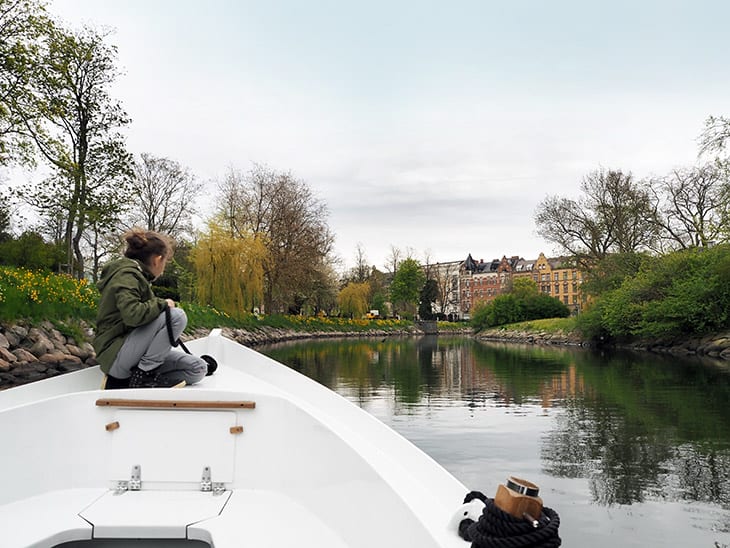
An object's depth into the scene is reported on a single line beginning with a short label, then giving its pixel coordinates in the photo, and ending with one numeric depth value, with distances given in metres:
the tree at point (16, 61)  11.27
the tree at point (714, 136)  16.94
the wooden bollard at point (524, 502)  1.05
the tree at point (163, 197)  29.61
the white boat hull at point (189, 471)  1.75
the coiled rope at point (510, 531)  1.02
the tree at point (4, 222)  15.87
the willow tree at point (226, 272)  24.95
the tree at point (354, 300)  47.81
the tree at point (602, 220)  24.62
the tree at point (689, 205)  23.31
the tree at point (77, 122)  11.97
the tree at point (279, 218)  31.64
